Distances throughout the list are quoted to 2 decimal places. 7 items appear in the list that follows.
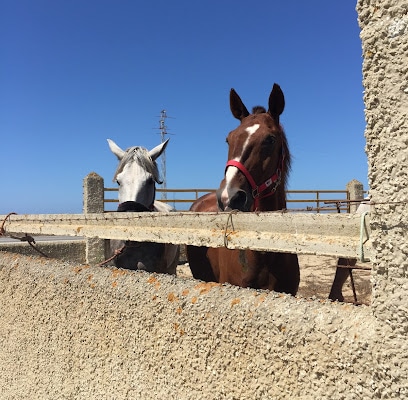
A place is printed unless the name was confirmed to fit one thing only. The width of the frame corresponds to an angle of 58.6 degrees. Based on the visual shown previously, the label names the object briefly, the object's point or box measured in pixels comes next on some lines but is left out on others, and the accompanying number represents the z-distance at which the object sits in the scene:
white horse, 3.47
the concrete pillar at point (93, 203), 8.65
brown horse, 2.36
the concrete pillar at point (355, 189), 13.12
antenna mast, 36.08
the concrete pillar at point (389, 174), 0.81
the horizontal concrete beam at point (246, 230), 0.96
